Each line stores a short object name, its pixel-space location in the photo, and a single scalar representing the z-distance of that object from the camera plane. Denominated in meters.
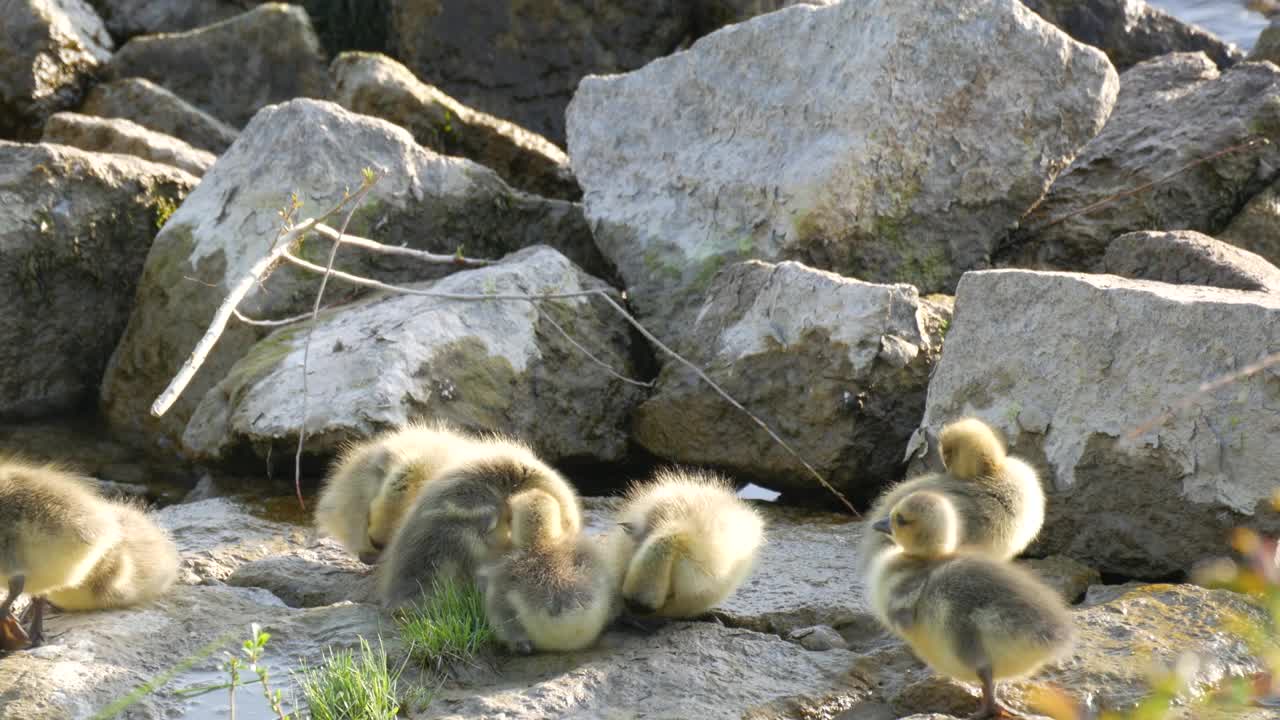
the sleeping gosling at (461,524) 9.91
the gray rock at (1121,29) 23.91
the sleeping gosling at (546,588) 9.34
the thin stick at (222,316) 9.95
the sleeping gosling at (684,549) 9.77
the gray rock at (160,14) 31.73
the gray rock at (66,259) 17.22
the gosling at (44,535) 9.20
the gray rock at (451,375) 13.68
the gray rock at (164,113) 24.56
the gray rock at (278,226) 16.06
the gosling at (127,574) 10.00
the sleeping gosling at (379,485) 11.10
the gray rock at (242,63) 28.42
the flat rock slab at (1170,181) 16.73
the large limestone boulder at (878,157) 15.30
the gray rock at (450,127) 20.61
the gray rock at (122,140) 20.37
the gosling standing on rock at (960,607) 8.32
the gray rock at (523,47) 28.30
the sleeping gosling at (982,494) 10.13
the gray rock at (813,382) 13.52
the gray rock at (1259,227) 16.69
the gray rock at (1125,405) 11.19
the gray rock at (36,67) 26.39
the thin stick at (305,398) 12.96
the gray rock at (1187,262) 13.54
